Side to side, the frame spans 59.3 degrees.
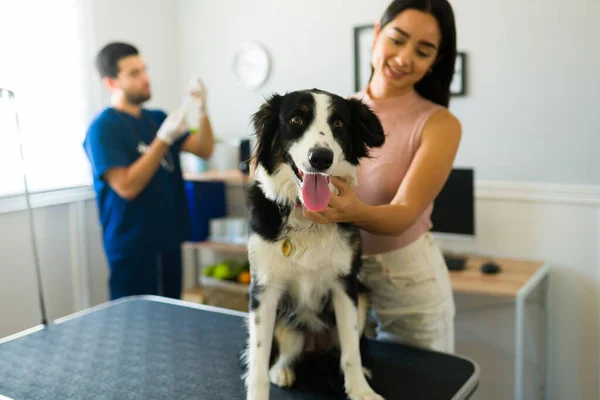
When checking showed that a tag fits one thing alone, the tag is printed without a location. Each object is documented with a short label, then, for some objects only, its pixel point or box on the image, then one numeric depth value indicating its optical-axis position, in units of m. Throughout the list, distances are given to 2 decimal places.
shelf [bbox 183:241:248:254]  3.36
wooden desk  2.35
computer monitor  2.71
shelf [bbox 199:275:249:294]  3.36
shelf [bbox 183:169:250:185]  3.30
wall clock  3.53
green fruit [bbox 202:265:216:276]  3.57
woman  1.34
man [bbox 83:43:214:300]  2.52
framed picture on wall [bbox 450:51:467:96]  2.81
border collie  1.19
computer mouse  2.56
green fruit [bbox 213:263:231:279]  3.46
